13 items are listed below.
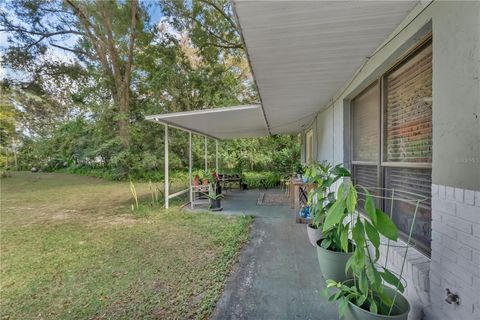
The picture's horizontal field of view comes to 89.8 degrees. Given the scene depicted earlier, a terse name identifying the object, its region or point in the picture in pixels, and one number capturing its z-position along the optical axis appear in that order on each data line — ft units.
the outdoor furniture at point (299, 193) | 16.38
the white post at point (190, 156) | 22.83
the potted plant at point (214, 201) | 19.70
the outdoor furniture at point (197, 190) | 20.77
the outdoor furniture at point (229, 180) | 30.05
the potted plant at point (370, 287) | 4.26
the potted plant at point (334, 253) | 6.73
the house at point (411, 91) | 4.08
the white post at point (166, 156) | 18.83
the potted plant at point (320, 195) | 7.31
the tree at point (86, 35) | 35.27
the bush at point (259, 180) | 32.63
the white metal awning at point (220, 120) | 15.52
